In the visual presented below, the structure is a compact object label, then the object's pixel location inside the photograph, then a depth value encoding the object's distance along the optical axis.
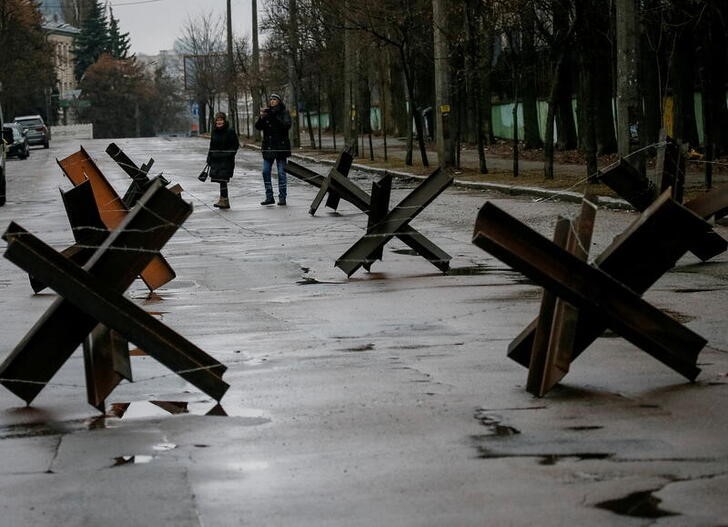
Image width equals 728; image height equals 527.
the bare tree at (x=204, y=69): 105.69
